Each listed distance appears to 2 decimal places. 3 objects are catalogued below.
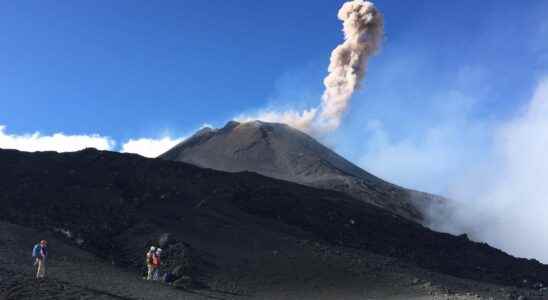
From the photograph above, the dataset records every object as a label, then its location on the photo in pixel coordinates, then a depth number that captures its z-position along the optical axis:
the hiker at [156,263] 27.33
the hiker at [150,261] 27.31
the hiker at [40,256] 22.30
